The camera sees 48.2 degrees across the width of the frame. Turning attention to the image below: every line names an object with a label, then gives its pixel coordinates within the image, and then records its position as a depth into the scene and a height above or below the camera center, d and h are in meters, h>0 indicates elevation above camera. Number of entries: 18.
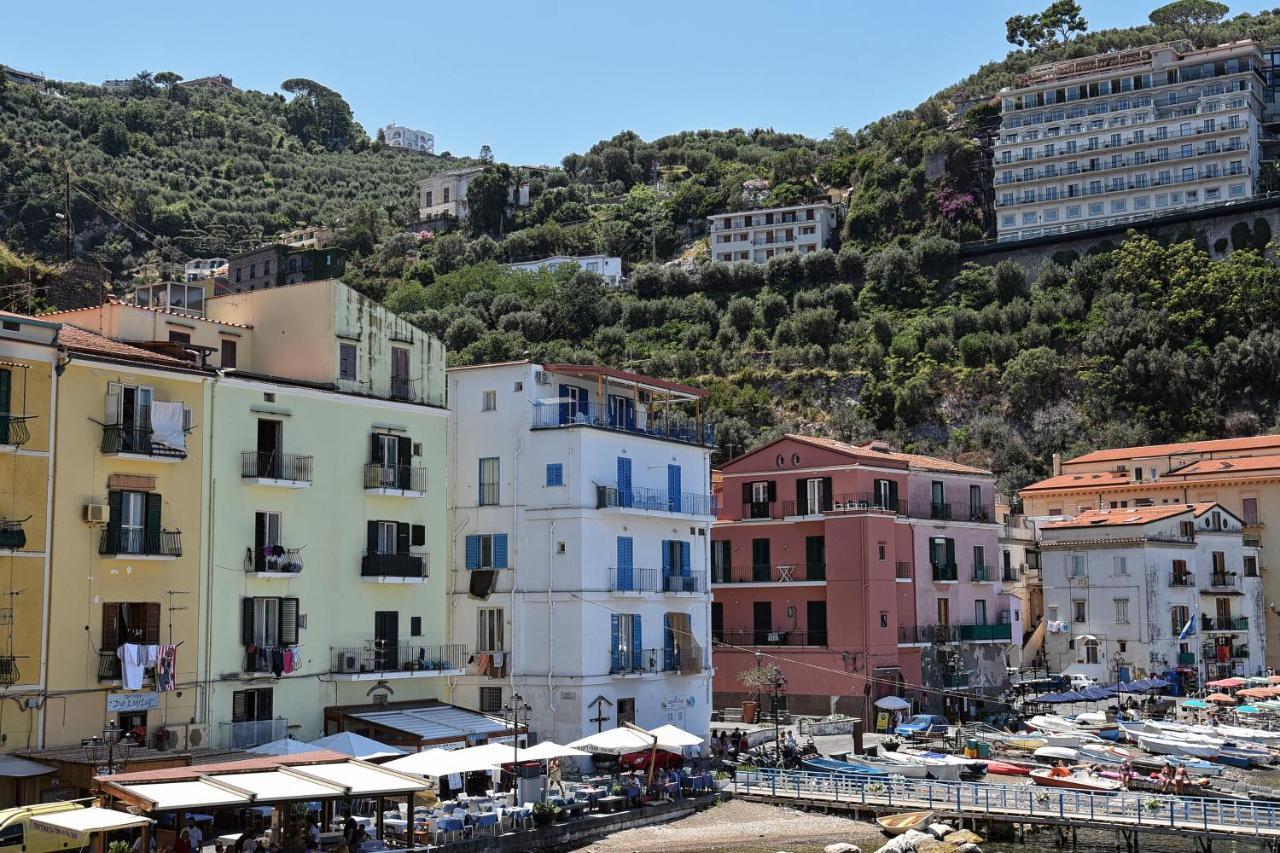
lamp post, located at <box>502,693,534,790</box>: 36.22 -3.84
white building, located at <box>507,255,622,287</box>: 146.29 +34.04
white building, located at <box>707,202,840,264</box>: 142.88 +35.95
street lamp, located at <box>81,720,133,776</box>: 31.36 -3.39
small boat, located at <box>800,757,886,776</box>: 45.78 -5.78
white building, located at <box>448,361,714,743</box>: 47.06 +1.25
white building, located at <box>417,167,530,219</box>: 179.62 +50.36
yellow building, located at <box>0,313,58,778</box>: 32.22 +1.97
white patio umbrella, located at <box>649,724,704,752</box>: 41.25 -4.25
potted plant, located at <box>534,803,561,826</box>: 35.38 -5.44
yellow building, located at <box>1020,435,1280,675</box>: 78.94 +5.61
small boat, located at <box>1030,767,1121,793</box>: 45.53 -6.29
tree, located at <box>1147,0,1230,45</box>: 165.00 +65.50
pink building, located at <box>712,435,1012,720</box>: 59.75 +0.37
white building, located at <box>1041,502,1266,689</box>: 71.75 -0.57
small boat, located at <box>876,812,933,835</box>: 39.50 -6.49
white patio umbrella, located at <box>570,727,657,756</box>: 40.12 -4.21
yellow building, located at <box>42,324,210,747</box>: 33.62 +1.49
